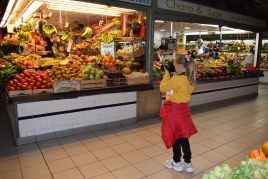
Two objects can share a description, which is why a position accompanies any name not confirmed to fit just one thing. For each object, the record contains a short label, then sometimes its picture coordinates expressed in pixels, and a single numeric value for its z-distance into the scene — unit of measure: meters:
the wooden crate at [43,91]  3.99
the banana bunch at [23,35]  6.43
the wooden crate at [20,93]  3.76
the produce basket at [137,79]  5.03
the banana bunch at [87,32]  6.65
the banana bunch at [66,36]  6.45
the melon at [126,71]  5.31
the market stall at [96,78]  3.98
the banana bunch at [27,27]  6.59
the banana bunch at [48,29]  5.76
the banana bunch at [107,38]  5.91
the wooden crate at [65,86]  4.12
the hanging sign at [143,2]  4.85
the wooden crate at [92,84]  4.45
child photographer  2.86
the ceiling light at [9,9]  6.10
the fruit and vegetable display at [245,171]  1.24
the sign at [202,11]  5.42
